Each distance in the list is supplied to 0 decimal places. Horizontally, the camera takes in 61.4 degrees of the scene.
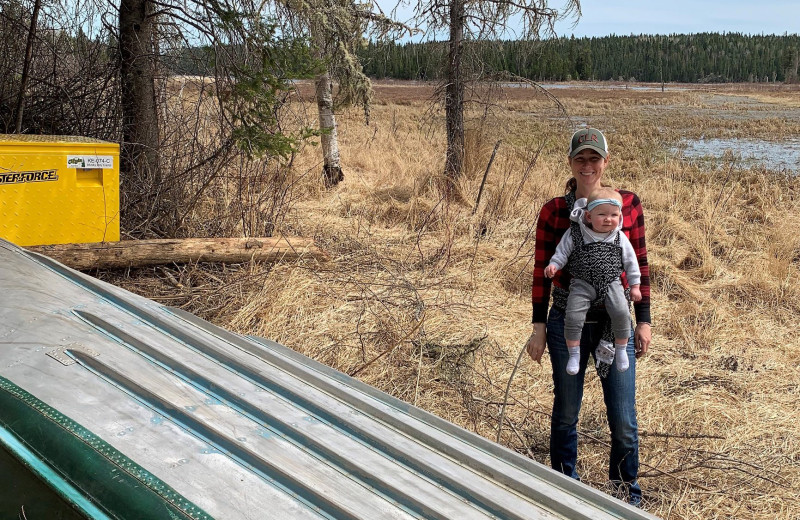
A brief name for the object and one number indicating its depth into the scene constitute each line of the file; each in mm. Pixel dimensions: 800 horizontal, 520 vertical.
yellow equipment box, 4473
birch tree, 10070
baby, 2752
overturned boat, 1640
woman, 2896
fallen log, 4930
